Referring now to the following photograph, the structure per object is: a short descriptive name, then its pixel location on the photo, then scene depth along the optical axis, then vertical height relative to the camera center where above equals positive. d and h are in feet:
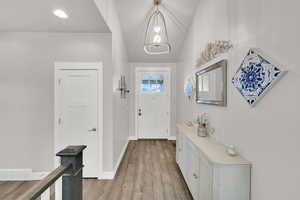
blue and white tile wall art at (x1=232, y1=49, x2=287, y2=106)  4.11 +0.64
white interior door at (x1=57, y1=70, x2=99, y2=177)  9.25 -0.93
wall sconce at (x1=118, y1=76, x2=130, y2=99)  11.95 +0.80
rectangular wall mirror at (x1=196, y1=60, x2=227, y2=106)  6.75 +0.66
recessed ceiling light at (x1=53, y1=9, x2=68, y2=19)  7.19 +3.87
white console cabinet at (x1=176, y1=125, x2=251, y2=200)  4.81 -2.45
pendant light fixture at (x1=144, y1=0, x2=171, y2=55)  9.77 +5.51
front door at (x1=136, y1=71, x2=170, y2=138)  17.52 -0.71
